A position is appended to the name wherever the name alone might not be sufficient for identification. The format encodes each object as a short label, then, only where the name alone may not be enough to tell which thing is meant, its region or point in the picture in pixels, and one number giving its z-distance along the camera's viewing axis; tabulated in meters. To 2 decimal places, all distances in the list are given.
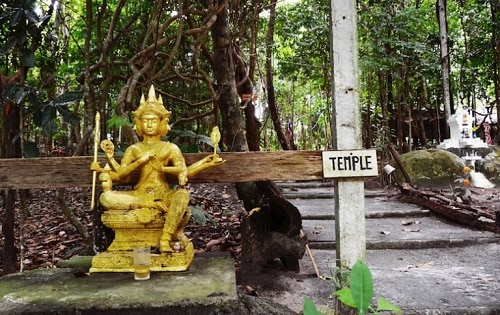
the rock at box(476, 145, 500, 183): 9.80
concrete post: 2.64
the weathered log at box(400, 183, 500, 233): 5.48
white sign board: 2.61
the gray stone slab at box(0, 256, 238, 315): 2.00
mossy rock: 9.15
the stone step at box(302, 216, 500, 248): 5.03
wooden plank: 2.63
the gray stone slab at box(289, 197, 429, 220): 6.60
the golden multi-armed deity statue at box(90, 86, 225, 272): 2.53
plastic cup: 2.39
